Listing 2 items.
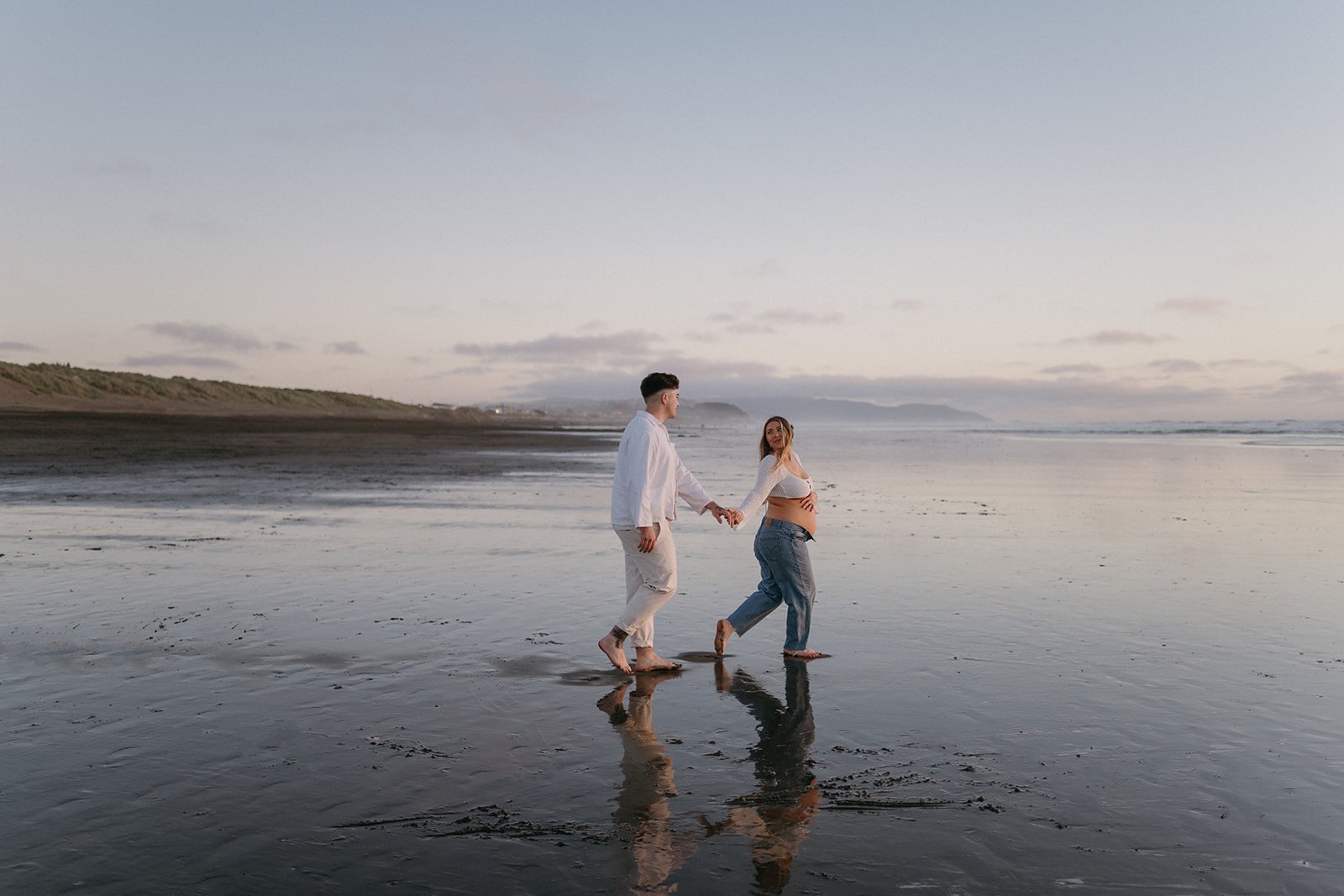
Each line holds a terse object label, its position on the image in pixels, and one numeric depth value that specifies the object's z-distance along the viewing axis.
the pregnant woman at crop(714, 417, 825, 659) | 7.80
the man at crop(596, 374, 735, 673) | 7.04
